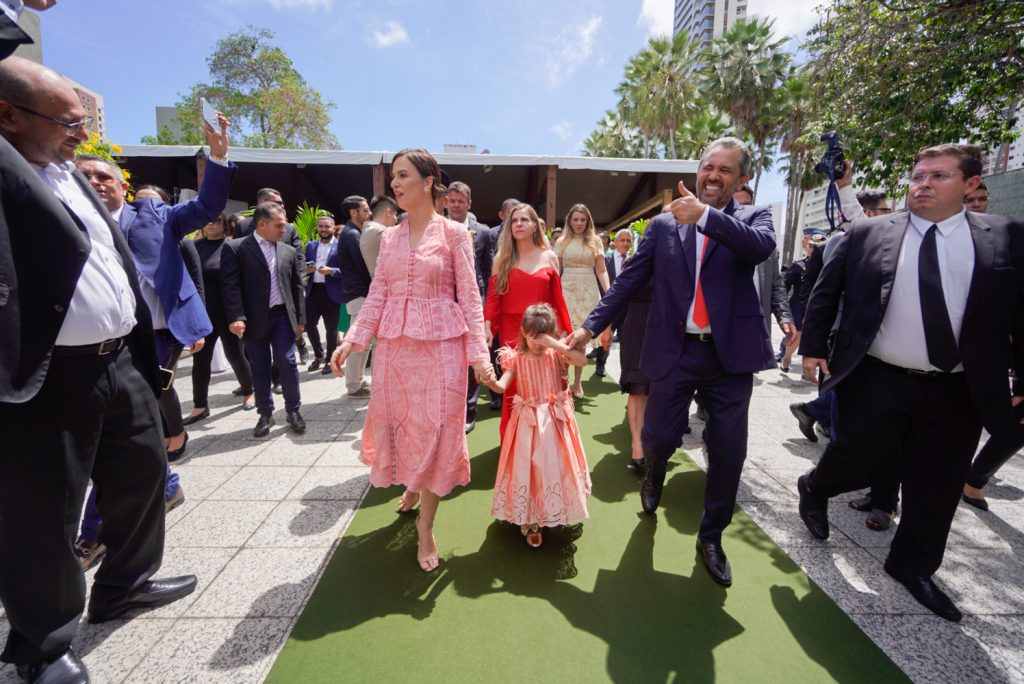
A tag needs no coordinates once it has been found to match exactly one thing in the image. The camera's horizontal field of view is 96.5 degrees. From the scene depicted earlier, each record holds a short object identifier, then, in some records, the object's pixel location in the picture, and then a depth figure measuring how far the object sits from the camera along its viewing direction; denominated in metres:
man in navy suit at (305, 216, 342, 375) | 6.67
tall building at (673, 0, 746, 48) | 81.62
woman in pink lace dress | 2.36
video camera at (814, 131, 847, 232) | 2.73
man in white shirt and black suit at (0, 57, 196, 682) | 1.52
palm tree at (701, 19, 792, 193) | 23.28
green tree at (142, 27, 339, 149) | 26.61
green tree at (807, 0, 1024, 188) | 4.70
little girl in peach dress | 2.58
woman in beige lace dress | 5.50
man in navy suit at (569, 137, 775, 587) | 2.37
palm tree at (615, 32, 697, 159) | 25.00
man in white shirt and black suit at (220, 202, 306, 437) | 4.34
